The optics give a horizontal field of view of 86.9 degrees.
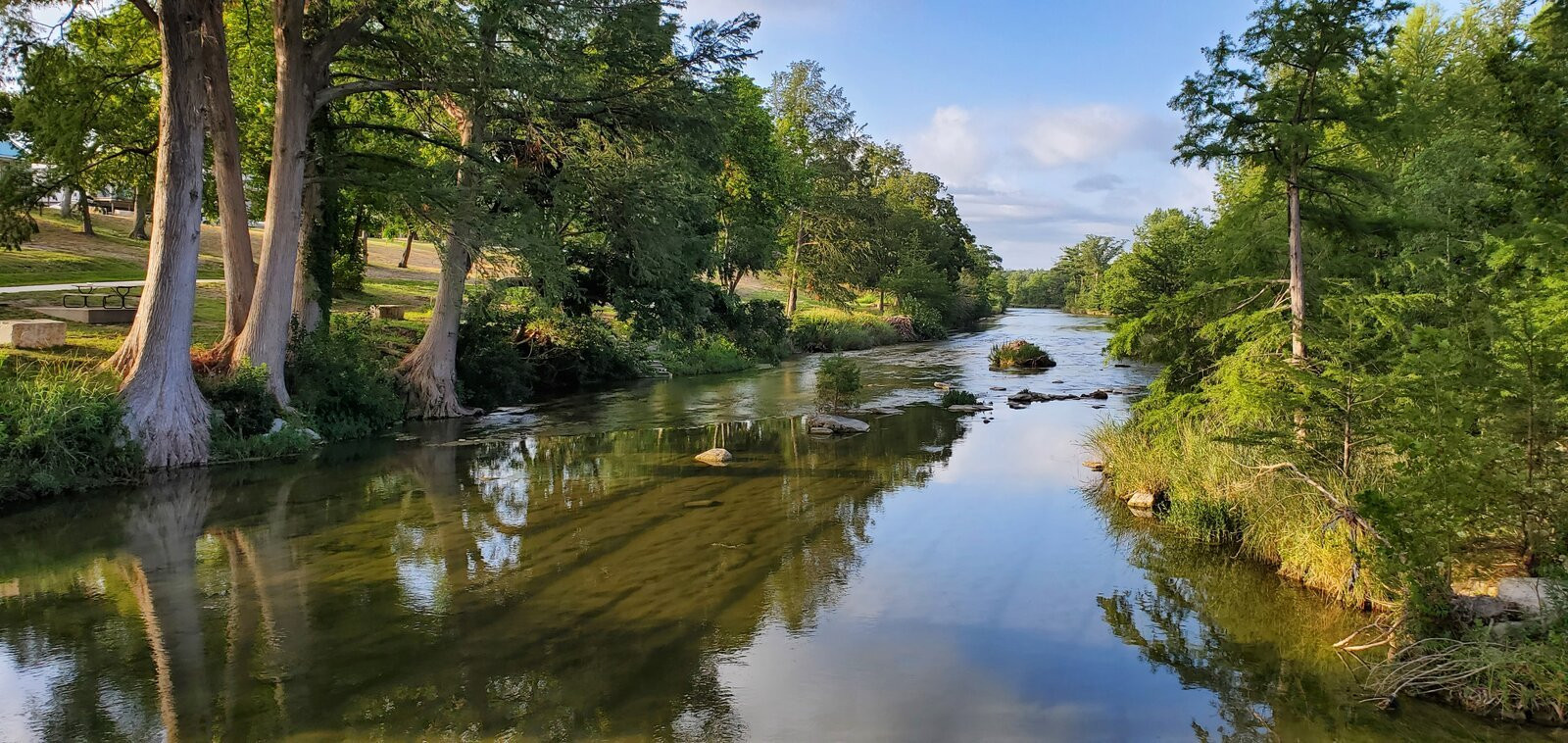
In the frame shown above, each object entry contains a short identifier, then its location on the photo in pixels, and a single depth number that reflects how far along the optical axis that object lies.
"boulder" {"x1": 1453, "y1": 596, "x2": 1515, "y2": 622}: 6.91
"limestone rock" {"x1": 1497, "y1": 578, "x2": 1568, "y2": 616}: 6.40
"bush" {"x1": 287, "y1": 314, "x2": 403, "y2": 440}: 18.11
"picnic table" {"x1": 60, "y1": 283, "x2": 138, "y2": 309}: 20.00
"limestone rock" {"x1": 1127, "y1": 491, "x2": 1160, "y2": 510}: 12.74
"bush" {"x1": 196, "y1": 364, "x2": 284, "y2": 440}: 15.66
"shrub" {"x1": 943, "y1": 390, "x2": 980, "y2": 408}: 24.25
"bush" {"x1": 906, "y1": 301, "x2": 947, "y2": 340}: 57.09
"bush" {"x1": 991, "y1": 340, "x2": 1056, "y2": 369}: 35.81
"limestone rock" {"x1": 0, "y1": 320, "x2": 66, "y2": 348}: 15.80
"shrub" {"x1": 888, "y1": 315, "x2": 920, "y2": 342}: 54.59
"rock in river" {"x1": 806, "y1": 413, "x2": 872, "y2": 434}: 20.06
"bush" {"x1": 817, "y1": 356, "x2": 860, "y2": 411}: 22.77
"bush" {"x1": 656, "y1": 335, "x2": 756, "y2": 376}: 33.44
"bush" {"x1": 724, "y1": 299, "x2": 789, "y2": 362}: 26.62
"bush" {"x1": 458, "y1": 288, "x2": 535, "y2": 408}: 23.97
